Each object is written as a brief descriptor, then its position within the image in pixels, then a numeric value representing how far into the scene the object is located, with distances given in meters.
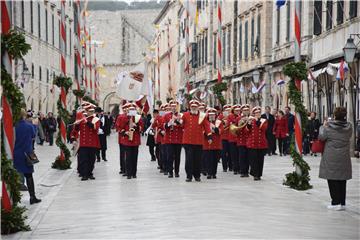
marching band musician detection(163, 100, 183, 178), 18.61
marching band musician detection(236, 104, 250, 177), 18.58
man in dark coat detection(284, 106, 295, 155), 28.17
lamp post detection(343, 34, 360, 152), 21.38
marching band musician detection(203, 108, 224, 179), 18.39
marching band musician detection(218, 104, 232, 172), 20.31
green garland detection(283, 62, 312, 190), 16.03
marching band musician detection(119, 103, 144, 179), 18.41
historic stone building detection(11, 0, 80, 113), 42.12
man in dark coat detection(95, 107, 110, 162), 24.28
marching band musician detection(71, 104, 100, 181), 18.36
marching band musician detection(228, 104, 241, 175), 19.75
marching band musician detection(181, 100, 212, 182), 17.42
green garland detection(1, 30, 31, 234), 10.23
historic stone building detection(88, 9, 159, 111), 103.75
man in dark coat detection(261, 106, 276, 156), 28.23
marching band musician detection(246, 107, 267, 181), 17.97
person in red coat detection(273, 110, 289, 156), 28.27
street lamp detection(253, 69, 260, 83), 36.53
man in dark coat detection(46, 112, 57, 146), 38.25
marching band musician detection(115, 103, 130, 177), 18.69
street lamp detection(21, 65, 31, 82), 34.34
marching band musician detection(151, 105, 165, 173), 19.49
